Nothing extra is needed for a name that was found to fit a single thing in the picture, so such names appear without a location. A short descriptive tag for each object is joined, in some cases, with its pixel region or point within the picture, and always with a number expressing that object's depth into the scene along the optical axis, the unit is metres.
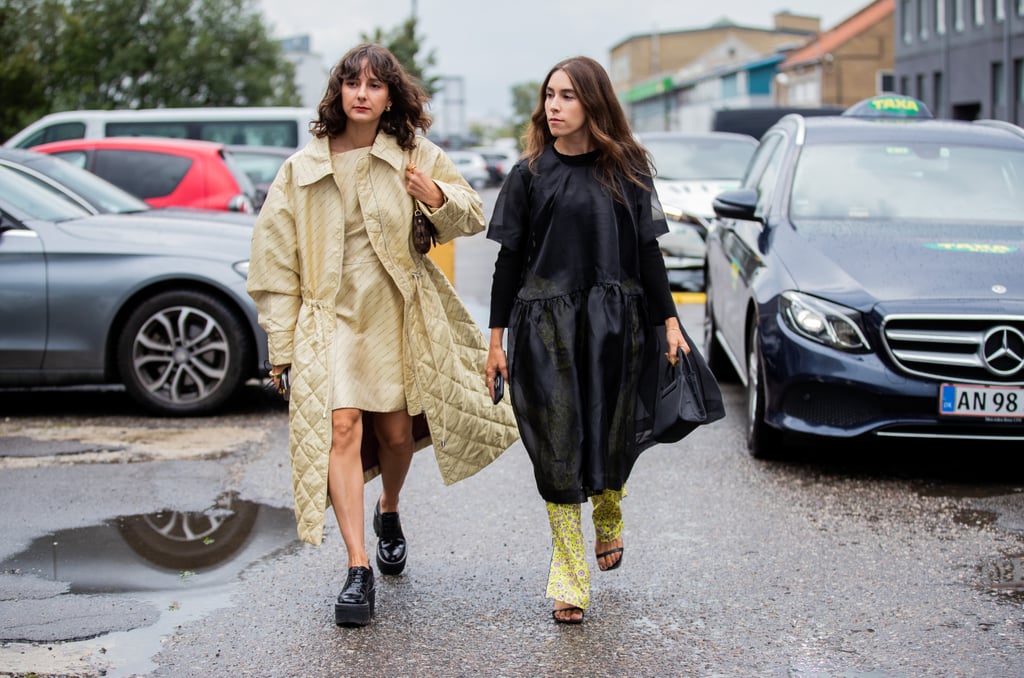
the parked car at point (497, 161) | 60.00
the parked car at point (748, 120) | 24.11
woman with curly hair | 4.40
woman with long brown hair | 4.22
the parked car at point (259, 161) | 15.25
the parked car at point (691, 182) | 12.96
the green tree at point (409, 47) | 47.81
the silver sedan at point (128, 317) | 7.59
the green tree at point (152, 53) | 35.25
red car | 11.22
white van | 16.95
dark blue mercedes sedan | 5.84
